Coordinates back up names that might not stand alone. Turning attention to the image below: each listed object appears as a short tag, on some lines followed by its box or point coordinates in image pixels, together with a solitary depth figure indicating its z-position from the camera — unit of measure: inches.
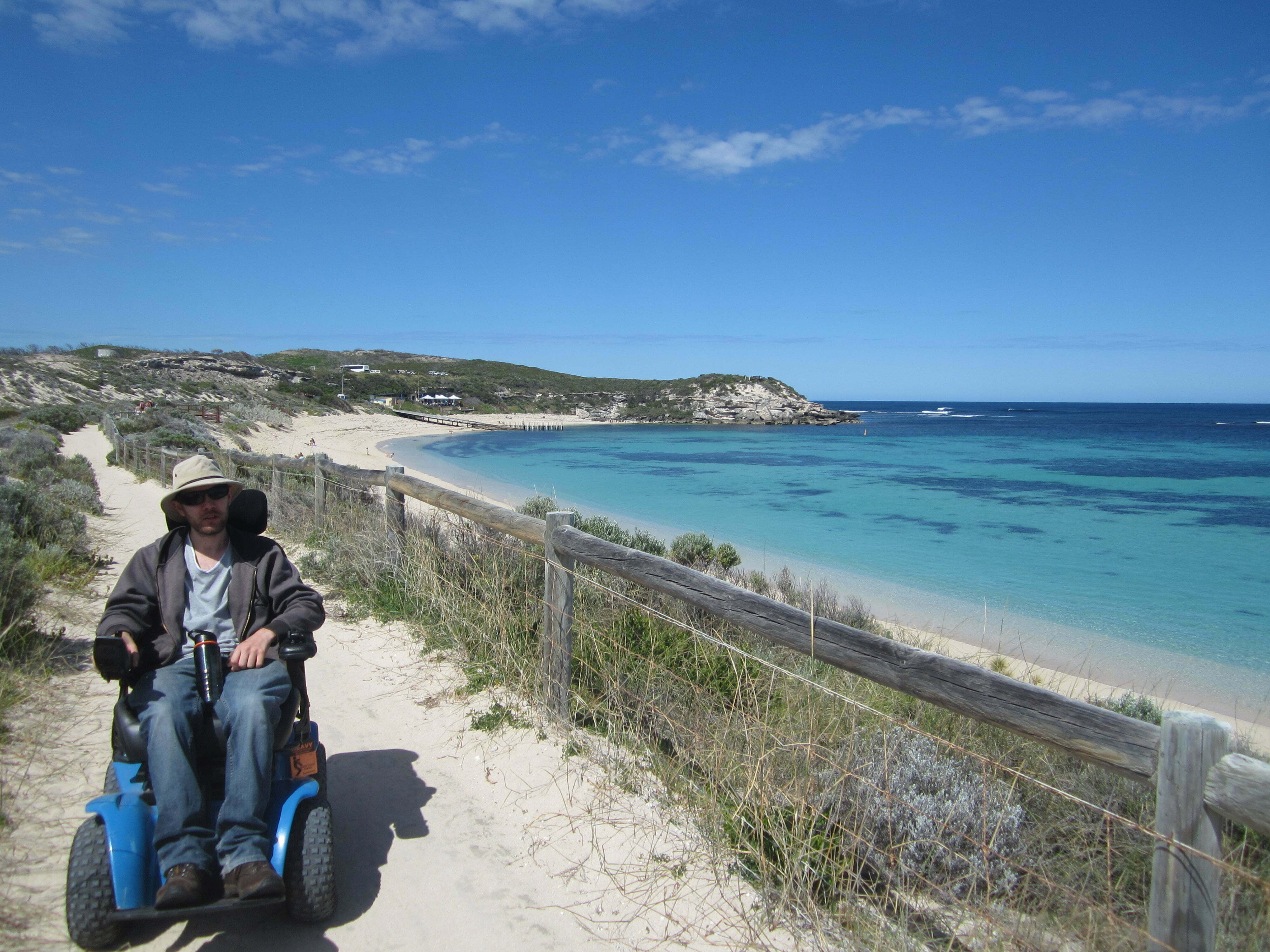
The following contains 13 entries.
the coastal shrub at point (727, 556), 440.1
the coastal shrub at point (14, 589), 183.2
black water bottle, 106.2
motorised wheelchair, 93.8
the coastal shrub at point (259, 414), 1623.5
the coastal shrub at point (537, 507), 406.0
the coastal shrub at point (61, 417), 1009.5
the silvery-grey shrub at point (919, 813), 109.8
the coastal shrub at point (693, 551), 422.0
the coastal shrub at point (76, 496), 403.9
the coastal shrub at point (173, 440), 721.0
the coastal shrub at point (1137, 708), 190.5
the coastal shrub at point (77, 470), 512.4
